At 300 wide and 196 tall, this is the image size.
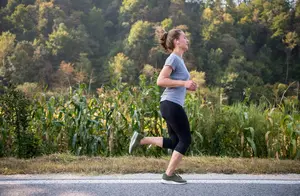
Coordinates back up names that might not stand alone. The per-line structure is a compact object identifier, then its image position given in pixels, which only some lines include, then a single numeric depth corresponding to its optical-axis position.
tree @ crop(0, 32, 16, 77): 58.37
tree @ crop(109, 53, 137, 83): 56.53
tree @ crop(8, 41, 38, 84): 54.45
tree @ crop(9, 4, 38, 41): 65.66
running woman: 3.30
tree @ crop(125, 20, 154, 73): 62.50
